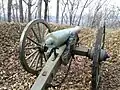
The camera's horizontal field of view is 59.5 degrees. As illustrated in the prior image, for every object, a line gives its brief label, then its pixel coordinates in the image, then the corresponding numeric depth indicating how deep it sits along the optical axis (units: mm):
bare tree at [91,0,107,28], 12012
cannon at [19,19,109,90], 1517
